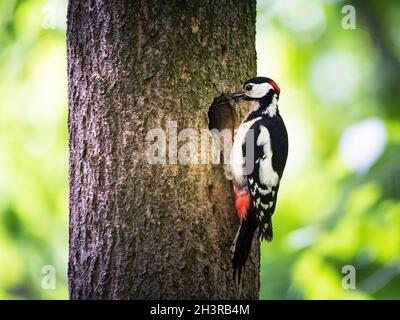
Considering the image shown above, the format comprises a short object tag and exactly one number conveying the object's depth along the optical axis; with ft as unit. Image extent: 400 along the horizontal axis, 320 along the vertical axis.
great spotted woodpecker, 9.23
